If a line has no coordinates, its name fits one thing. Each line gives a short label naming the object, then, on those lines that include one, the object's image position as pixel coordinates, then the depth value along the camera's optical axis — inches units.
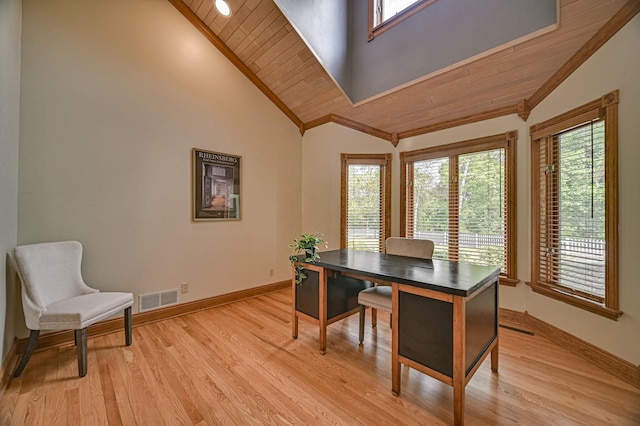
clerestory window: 111.7
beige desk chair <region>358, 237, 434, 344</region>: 86.9
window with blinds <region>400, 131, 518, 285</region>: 122.1
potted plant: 95.0
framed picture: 126.8
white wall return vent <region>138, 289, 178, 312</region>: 111.9
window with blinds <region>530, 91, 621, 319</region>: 80.3
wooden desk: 58.9
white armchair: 76.0
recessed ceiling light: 117.9
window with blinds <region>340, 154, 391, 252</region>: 157.8
